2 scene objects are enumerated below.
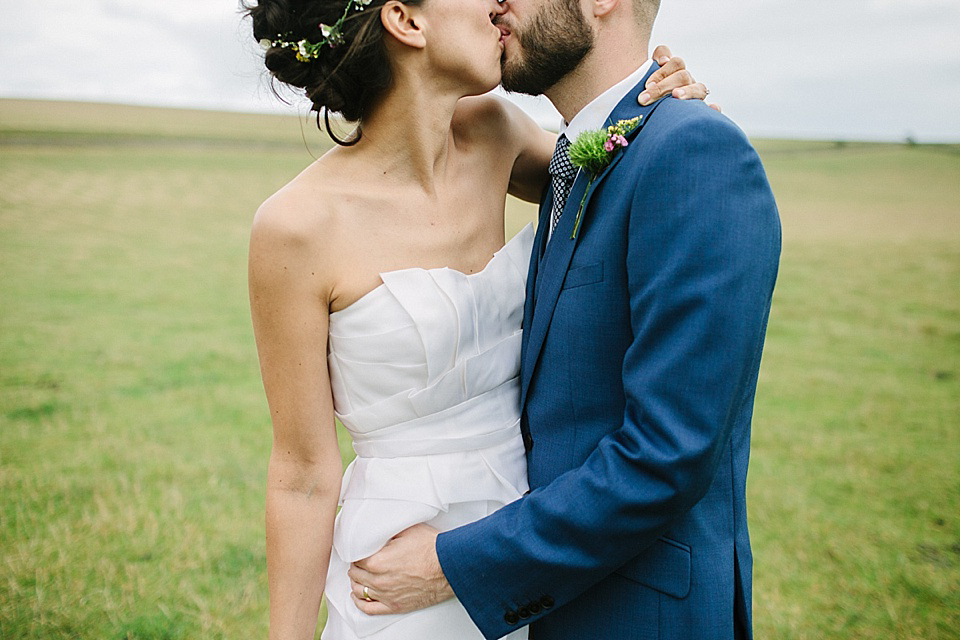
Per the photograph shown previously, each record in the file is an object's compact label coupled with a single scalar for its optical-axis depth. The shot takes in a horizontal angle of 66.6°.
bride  2.21
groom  1.73
